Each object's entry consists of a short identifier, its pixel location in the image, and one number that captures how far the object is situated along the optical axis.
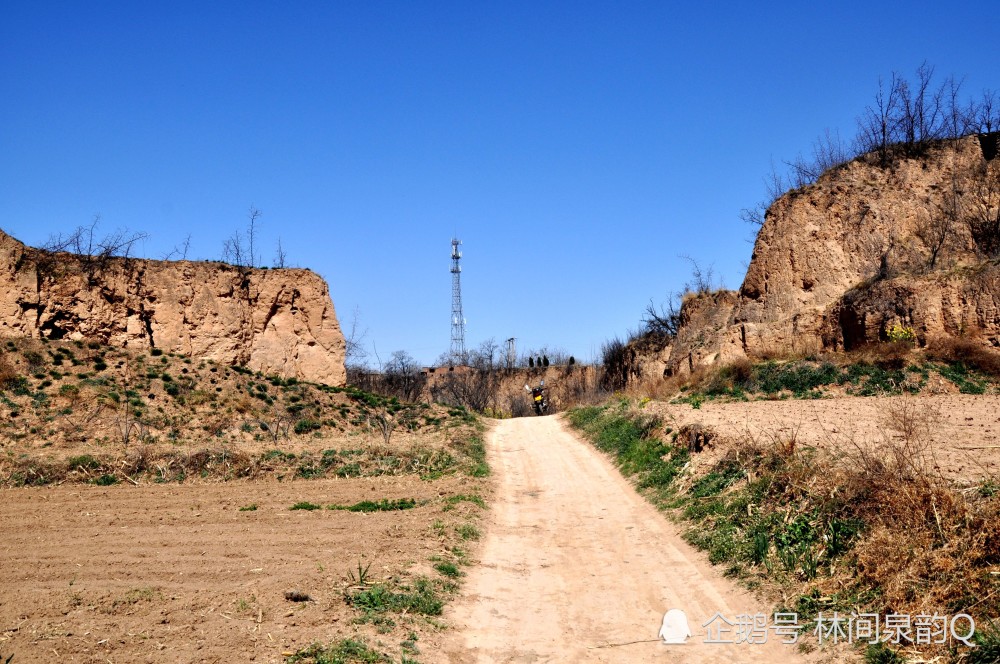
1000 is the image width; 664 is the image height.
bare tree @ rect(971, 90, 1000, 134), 26.97
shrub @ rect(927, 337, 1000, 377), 19.88
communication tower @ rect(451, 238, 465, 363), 56.59
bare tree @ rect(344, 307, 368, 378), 42.38
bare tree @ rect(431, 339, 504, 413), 48.62
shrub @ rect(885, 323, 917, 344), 21.52
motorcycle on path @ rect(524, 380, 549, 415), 38.78
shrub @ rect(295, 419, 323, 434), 23.31
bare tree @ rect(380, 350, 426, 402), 40.47
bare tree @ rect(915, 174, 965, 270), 25.17
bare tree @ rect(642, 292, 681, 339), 38.54
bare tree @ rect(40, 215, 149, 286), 26.89
